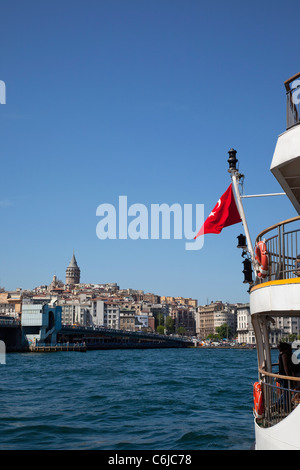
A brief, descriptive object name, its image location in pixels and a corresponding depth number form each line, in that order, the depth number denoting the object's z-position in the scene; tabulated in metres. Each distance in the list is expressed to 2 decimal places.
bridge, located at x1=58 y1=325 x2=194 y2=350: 113.44
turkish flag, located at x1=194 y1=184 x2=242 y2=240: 10.20
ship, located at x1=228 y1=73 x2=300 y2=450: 7.35
